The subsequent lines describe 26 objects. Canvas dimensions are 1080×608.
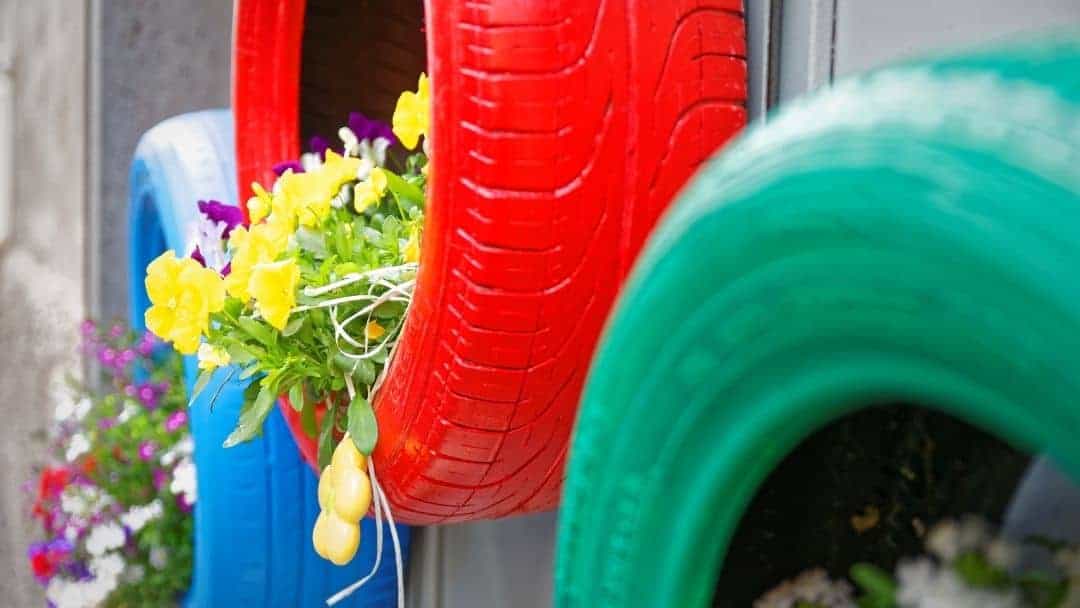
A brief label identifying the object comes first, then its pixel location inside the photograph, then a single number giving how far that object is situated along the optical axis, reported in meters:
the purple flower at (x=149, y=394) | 2.18
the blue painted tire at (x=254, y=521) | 1.49
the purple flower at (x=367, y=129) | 1.25
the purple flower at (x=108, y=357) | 2.34
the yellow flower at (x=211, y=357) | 1.08
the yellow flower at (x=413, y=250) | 1.07
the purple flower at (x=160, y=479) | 1.98
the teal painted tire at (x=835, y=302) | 0.40
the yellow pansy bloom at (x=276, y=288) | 0.99
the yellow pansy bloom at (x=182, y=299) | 1.05
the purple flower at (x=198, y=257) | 1.22
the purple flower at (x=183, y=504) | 1.92
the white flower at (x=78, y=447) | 2.18
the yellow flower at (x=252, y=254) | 1.06
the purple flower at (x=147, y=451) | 2.03
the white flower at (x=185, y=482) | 1.87
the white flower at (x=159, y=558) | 1.89
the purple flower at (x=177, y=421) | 2.03
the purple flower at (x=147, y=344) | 2.31
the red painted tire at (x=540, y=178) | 0.82
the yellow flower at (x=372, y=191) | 1.12
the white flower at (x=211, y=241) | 1.22
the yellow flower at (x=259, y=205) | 1.20
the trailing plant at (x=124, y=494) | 1.92
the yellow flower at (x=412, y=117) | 1.13
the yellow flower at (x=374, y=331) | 1.05
